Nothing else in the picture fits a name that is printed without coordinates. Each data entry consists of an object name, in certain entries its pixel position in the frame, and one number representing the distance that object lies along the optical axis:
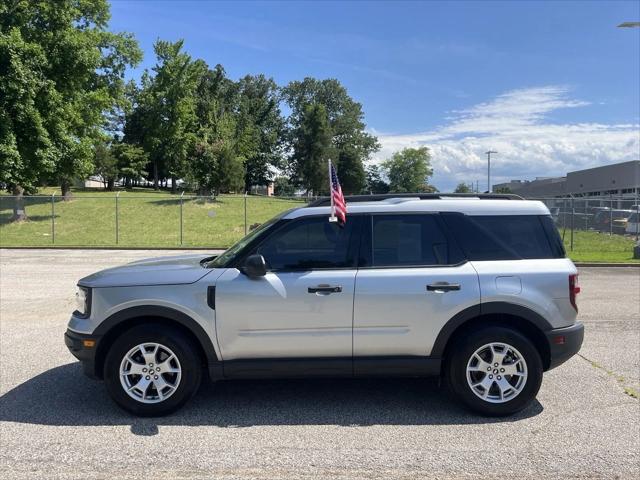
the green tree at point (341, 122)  83.56
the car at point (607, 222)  26.22
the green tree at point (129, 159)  63.75
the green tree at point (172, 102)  57.62
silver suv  4.27
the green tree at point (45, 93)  24.88
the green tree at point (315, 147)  74.38
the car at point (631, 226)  24.83
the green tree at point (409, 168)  102.88
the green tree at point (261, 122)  79.50
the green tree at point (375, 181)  95.72
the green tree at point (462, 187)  106.66
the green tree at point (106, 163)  58.62
